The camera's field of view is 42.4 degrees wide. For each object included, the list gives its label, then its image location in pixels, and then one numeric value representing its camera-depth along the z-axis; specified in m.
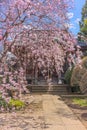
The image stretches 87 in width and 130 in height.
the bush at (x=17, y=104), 4.08
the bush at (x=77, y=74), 5.62
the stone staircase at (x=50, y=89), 7.46
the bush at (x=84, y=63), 5.26
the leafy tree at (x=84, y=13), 11.40
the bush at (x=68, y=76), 7.70
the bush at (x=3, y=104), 3.39
